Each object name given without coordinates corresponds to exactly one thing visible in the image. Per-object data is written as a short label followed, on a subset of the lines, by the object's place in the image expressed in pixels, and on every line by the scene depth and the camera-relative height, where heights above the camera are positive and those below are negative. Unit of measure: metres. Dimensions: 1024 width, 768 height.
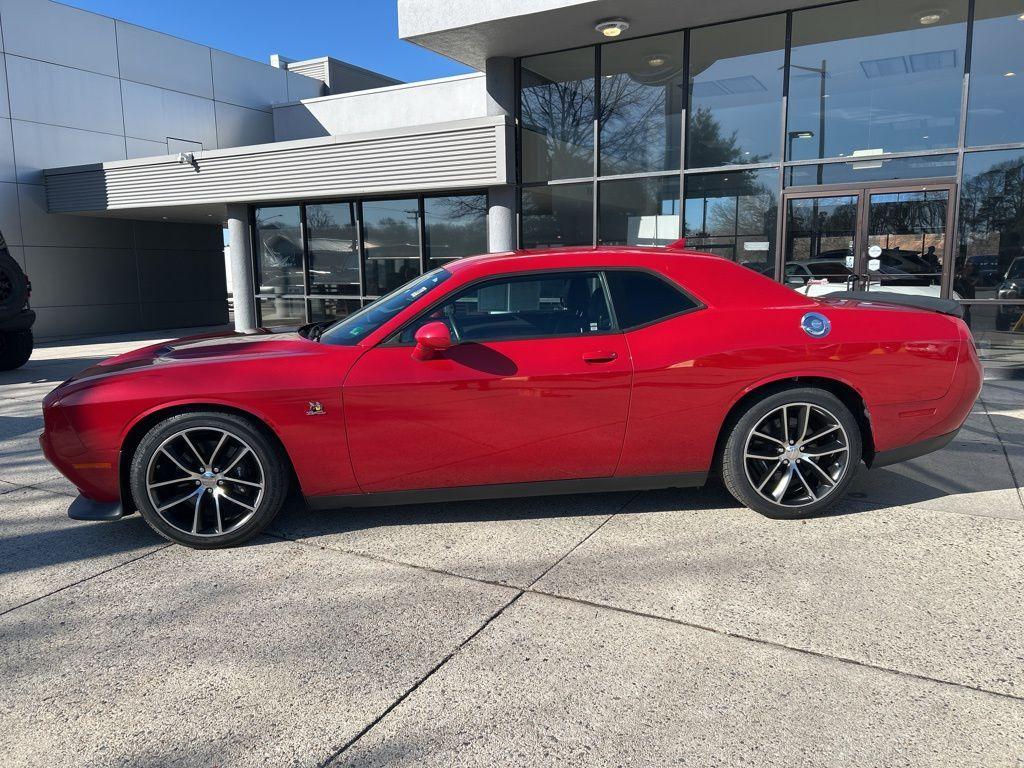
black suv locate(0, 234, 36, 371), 9.80 -0.40
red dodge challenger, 3.53 -0.61
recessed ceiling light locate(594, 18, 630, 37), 9.66 +3.52
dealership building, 8.93 +1.96
